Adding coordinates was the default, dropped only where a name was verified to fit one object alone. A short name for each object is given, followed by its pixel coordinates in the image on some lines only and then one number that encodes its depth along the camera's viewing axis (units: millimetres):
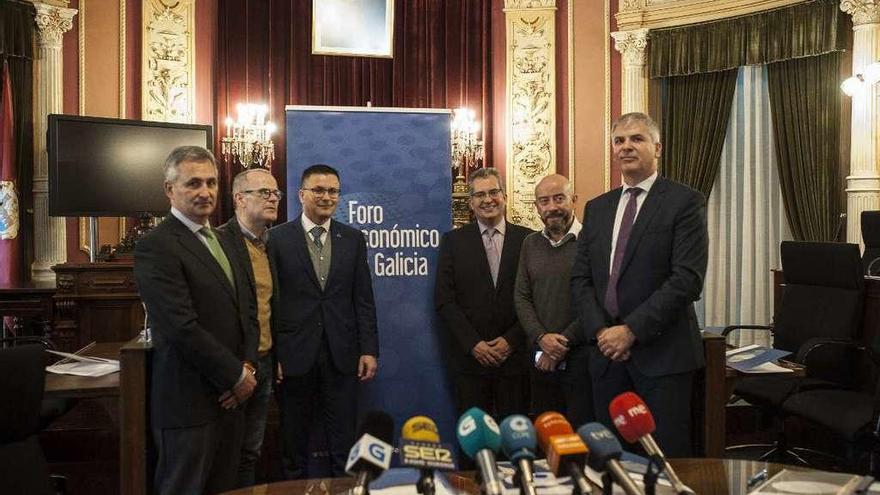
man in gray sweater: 3301
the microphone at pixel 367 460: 1302
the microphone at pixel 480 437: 1343
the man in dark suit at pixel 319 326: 3275
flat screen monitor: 5770
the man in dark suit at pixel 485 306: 3555
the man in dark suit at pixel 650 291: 2693
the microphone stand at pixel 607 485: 1475
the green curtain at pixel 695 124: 7180
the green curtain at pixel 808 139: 6359
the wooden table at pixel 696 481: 1781
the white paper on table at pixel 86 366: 3105
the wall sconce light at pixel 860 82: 5719
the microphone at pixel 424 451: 1323
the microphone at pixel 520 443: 1351
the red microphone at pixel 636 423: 1477
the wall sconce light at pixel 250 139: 7293
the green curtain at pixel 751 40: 6246
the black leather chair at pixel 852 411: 3342
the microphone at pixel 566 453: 1325
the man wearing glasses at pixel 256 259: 3025
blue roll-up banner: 3873
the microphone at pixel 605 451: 1380
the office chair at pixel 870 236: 4977
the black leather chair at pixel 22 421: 2271
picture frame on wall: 7957
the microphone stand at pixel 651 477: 1451
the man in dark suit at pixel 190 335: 2479
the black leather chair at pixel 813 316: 4004
